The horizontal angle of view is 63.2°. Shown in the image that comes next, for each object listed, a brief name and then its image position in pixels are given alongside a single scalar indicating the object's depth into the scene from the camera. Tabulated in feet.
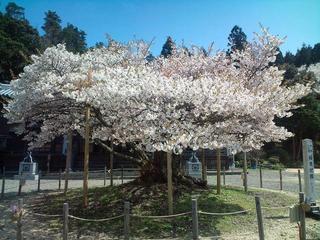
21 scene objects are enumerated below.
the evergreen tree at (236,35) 121.43
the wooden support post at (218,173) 29.75
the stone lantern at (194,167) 32.37
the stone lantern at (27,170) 34.25
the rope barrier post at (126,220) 18.11
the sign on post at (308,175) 25.17
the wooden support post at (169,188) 22.15
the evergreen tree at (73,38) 131.72
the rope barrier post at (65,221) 18.24
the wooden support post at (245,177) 34.88
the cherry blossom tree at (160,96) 22.54
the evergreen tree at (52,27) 129.05
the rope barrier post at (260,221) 18.55
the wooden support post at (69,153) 30.51
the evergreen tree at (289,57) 187.59
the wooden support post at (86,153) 24.99
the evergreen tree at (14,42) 84.04
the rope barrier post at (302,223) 18.09
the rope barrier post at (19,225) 19.26
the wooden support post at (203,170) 34.44
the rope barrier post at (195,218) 17.78
